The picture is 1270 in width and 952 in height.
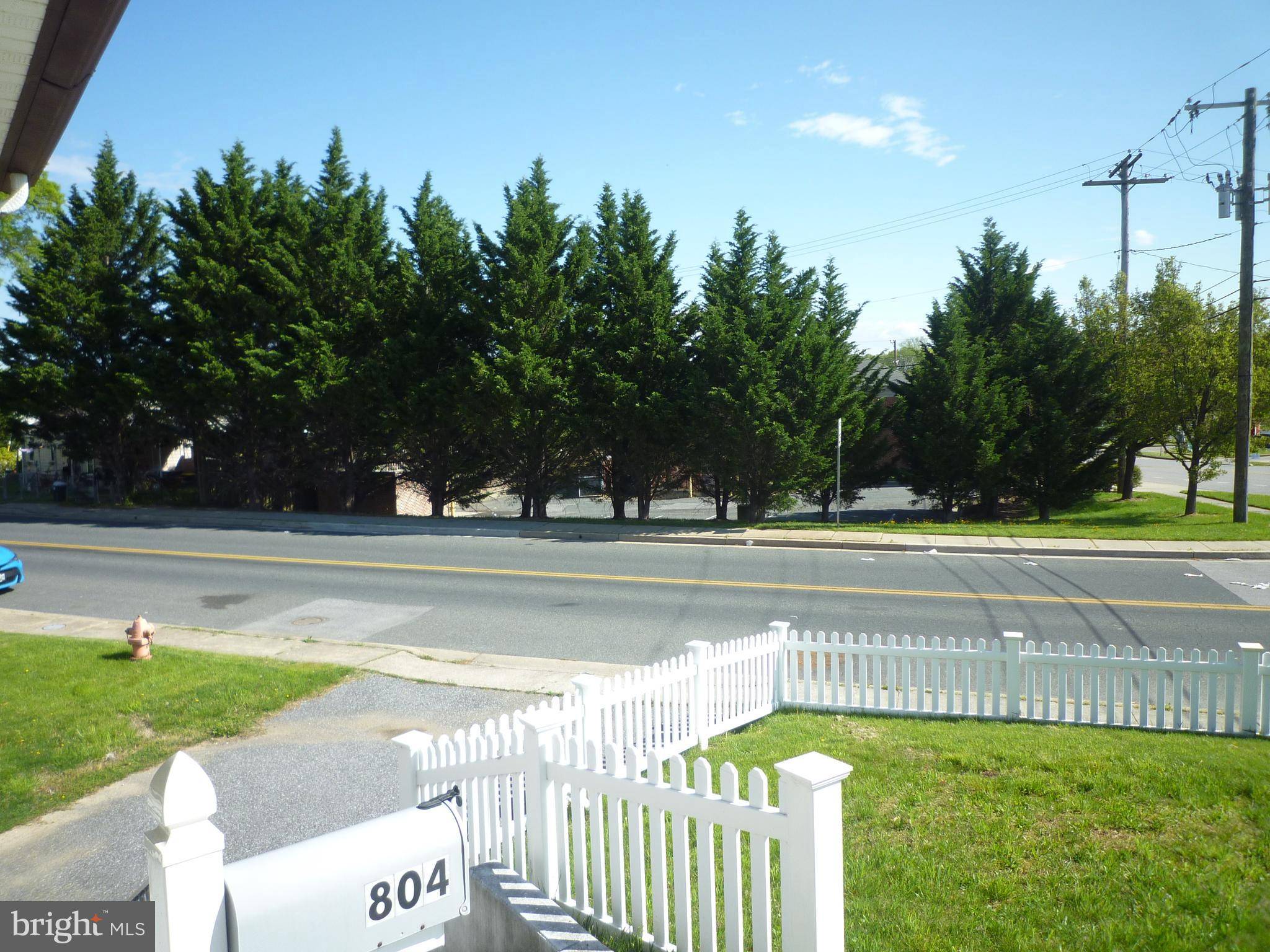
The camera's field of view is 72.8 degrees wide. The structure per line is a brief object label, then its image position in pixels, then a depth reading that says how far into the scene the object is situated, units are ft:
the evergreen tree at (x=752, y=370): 74.08
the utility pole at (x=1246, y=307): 73.41
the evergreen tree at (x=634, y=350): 81.25
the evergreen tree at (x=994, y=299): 92.94
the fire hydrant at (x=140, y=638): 34.27
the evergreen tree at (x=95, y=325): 99.91
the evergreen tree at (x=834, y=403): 75.92
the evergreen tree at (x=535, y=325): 81.97
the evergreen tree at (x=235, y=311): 92.53
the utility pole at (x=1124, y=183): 131.75
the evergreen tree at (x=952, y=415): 86.17
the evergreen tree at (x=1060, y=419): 87.86
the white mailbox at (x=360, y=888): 8.68
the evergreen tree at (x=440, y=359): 88.53
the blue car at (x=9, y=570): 50.90
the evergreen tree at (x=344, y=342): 90.27
